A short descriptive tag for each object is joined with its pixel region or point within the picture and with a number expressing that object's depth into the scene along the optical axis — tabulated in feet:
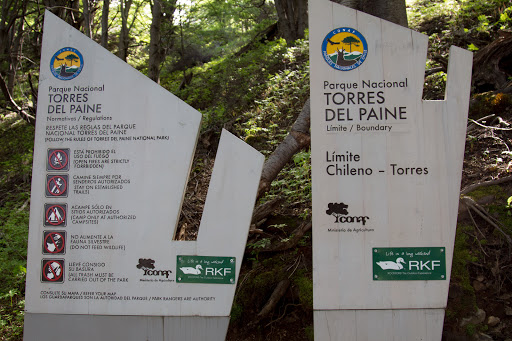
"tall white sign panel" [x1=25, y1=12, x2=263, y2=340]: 13.67
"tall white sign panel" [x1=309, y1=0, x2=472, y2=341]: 13.09
